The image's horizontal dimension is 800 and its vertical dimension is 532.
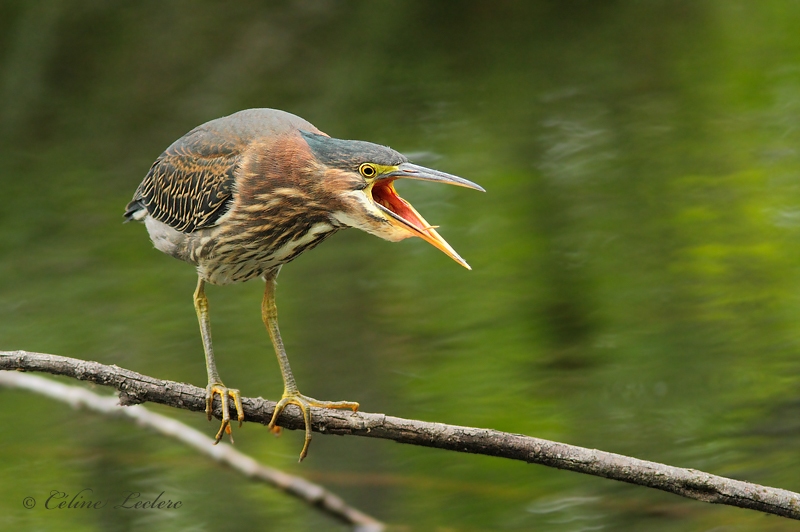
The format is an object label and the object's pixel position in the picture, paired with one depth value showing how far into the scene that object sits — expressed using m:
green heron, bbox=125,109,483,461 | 5.17
